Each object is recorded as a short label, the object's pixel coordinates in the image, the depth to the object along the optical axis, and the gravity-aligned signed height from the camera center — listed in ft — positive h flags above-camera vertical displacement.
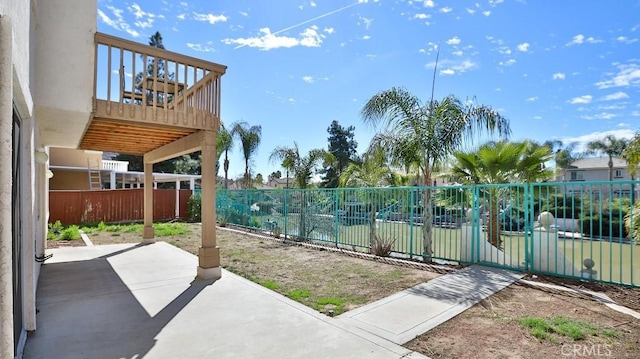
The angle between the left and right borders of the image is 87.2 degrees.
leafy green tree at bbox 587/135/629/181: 120.98 +13.01
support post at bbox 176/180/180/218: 63.98 -4.05
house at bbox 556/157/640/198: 133.68 +4.81
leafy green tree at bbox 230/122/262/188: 65.62 +8.93
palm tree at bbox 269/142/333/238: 47.16 +2.90
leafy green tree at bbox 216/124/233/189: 67.62 +8.15
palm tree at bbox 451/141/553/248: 24.77 +1.19
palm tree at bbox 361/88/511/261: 26.21 +4.47
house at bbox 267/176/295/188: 173.47 +0.10
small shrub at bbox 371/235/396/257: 28.50 -5.48
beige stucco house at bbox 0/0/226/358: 6.24 +3.66
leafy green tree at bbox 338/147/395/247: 36.05 +0.87
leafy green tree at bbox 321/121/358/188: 145.79 +18.25
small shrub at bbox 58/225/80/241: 38.17 -6.11
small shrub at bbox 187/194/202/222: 60.06 -4.81
